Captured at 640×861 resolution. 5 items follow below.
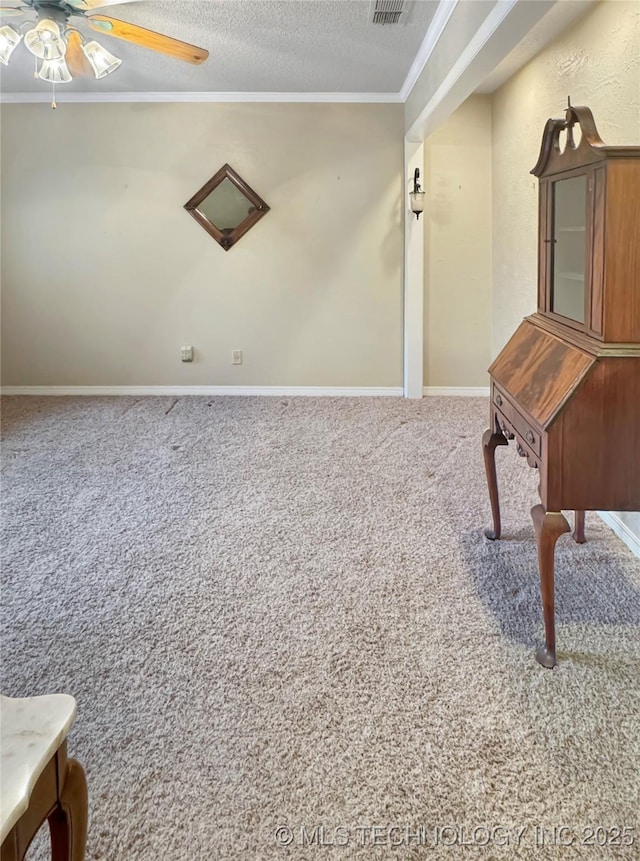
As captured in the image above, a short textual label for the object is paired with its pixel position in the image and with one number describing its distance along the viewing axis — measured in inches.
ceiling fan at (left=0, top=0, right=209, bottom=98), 97.7
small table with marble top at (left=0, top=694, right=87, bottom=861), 31.1
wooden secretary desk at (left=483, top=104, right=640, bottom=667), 68.1
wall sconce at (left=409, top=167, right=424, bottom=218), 189.8
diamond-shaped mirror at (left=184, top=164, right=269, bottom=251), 198.1
